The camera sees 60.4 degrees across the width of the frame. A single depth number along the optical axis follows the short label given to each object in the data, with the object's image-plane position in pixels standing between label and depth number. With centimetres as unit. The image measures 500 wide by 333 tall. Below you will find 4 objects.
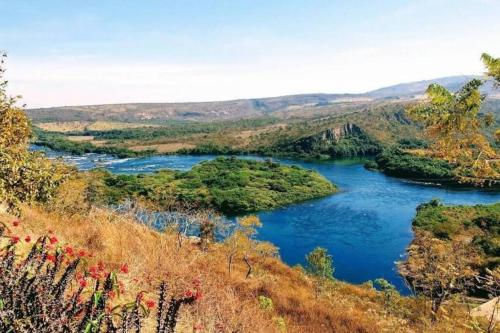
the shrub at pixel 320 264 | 4328
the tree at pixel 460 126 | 1198
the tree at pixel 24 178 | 845
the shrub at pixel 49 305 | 442
